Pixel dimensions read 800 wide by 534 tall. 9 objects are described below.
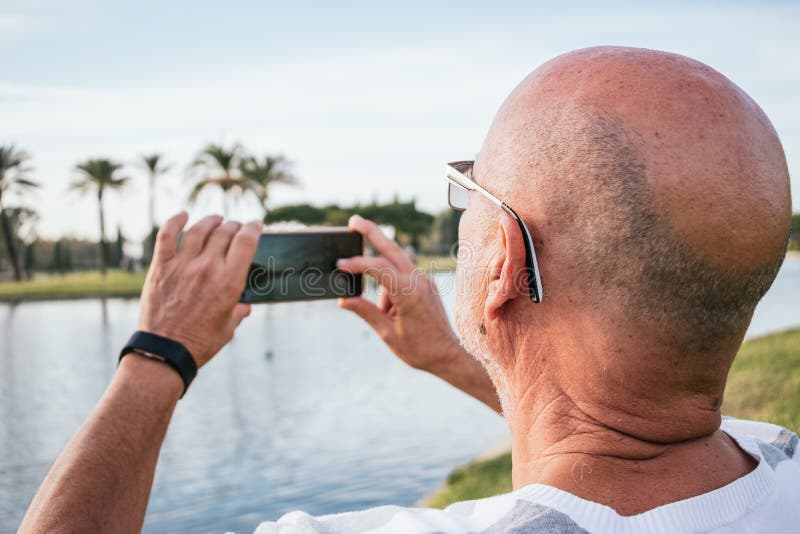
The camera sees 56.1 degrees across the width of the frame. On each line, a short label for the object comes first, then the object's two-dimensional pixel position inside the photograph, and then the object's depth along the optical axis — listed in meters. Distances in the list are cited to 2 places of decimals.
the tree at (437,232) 74.23
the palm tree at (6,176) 51.50
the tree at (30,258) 61.12
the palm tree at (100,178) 54.56
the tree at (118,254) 68.56
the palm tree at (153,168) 55.03
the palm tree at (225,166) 53.88
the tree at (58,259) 63.91
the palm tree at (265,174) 55.88
